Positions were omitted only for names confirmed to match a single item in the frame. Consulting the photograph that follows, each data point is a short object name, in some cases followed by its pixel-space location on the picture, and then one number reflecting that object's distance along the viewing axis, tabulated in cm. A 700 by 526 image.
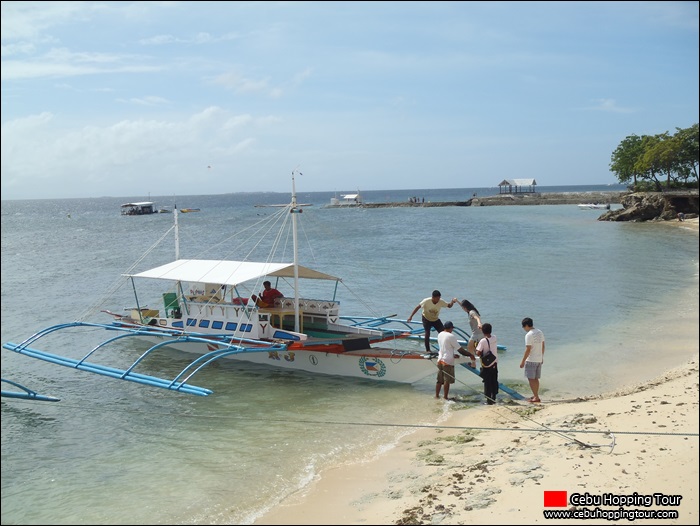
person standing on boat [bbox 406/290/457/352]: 1373
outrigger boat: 1376
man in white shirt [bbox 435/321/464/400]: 1192
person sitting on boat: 1531
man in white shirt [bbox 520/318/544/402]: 1113
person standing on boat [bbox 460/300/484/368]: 1260
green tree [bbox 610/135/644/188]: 7634
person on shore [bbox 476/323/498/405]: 1143
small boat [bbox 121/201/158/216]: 11169
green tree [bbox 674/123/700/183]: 6525
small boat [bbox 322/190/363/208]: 12041
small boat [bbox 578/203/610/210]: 8219
